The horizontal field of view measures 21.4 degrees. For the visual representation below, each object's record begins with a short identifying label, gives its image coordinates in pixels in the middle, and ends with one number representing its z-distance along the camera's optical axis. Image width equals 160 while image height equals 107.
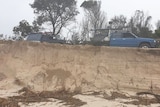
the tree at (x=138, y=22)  42.58
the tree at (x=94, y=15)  45.91
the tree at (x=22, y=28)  42.62
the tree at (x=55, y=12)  43.53
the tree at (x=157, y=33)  31.46
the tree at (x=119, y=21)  47.15
